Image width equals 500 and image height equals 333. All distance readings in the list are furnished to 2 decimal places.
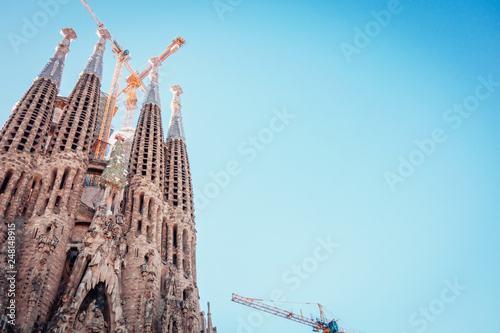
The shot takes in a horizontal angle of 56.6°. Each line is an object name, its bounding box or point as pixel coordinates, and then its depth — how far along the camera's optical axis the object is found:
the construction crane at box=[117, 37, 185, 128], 60.06
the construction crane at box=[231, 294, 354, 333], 53.40
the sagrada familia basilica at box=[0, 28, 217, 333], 22.50
